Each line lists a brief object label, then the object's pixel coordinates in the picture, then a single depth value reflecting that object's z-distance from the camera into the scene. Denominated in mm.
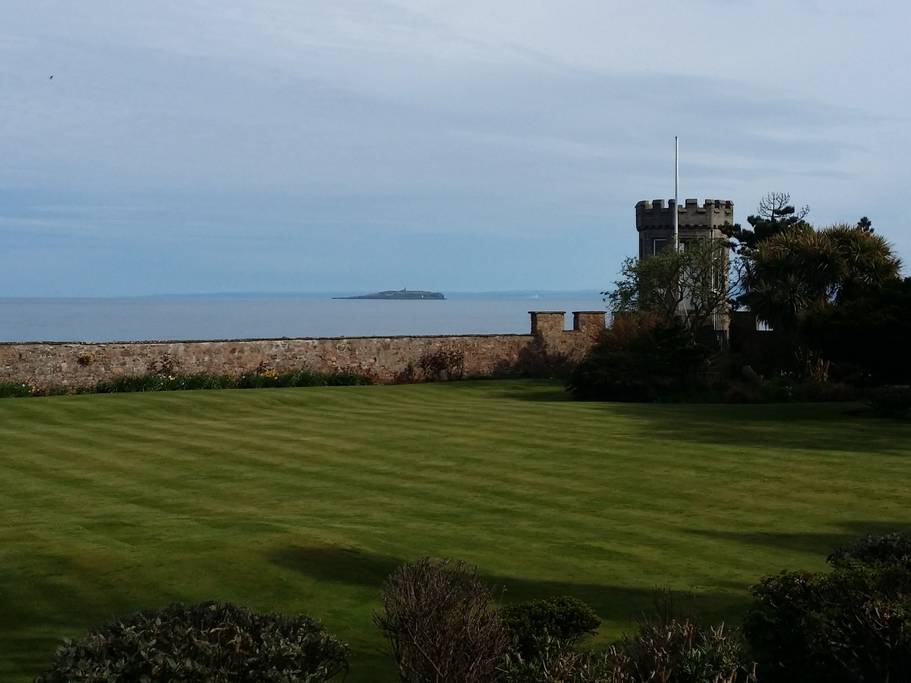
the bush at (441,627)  7465
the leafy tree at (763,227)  68938
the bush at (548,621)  9203
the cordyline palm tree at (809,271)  43375
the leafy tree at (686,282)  48562
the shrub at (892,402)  30750
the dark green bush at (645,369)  36469
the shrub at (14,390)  32969
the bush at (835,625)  8273
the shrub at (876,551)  10039
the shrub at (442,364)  42000
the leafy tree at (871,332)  32812
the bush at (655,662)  7352
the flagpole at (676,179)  60975
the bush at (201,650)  7125
